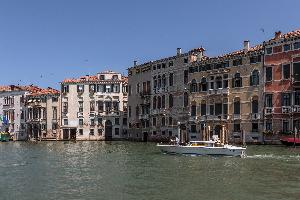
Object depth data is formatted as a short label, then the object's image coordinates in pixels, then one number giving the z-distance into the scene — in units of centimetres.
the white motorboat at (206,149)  3209
